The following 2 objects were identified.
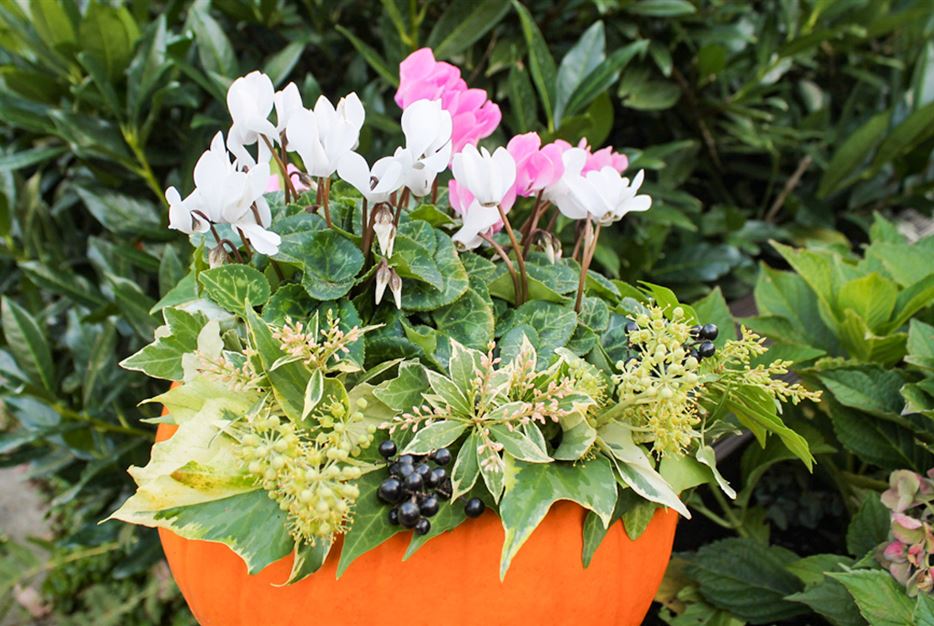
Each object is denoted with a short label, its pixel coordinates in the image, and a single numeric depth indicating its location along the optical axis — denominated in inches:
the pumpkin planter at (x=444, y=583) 30.6
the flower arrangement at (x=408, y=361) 28.7
